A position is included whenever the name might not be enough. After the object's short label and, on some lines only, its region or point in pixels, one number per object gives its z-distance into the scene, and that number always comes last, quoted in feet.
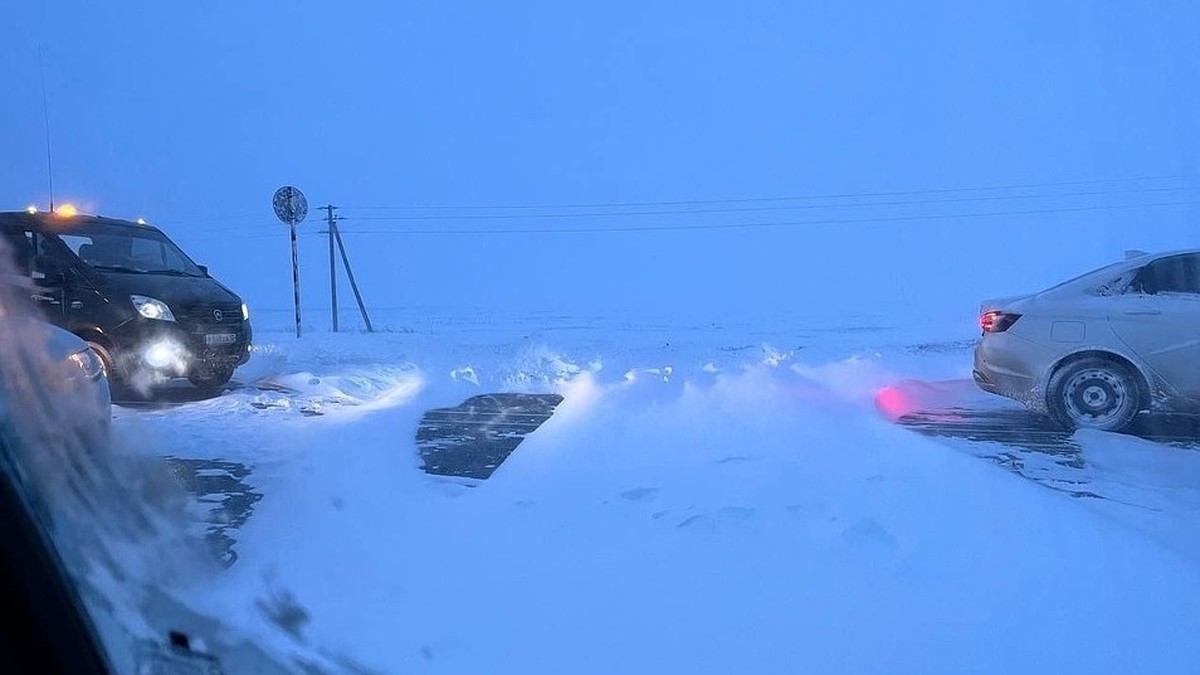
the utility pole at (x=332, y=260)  62.34
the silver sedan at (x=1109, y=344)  21.45
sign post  46.80
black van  25.38
